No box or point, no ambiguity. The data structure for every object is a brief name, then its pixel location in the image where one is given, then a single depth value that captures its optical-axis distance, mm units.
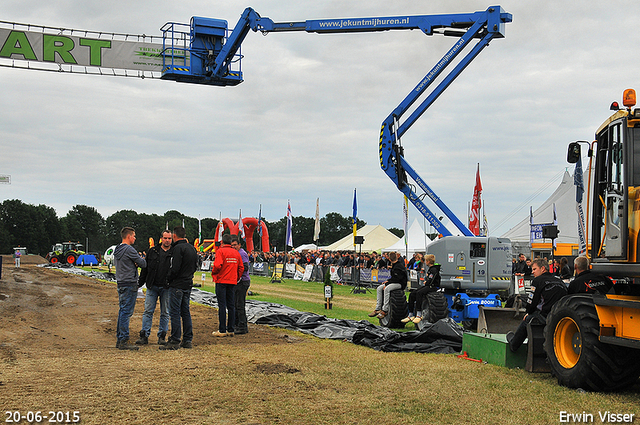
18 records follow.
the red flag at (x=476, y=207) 30359
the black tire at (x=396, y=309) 13805
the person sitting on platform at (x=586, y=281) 7695
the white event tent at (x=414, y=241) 42100
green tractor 55375
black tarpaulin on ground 10430
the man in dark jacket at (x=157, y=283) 10203
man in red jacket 11648
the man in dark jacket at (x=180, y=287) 10164
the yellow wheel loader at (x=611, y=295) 6777
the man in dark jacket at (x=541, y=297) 8375
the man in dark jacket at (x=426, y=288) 13492
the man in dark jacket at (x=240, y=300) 12273
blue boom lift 14234
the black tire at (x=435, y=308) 12922
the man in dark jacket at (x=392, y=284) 14156
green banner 22703
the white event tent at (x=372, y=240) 56566
